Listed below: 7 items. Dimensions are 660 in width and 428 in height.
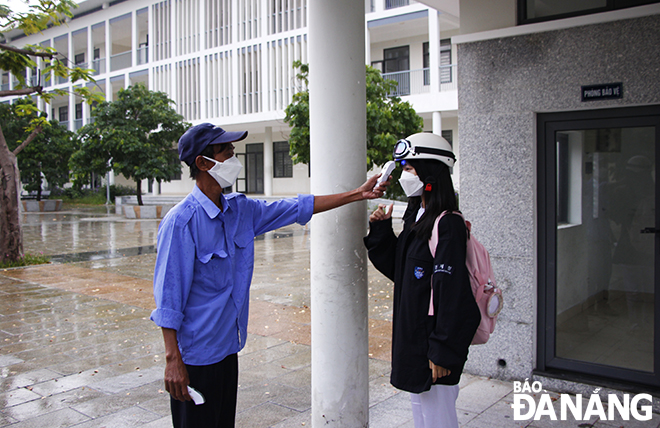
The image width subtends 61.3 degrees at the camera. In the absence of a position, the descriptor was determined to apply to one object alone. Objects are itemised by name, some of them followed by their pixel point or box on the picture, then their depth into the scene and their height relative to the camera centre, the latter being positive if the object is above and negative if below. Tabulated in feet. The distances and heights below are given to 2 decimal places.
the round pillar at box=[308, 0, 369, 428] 10.79 -0.51
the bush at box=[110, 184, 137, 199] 121.60 +1.63
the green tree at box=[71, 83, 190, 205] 78.64 +8.60
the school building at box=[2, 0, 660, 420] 13.65 +0.31
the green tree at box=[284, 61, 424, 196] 49.78 +6.85
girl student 8.31 -1.54
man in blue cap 8.00 -1.28
